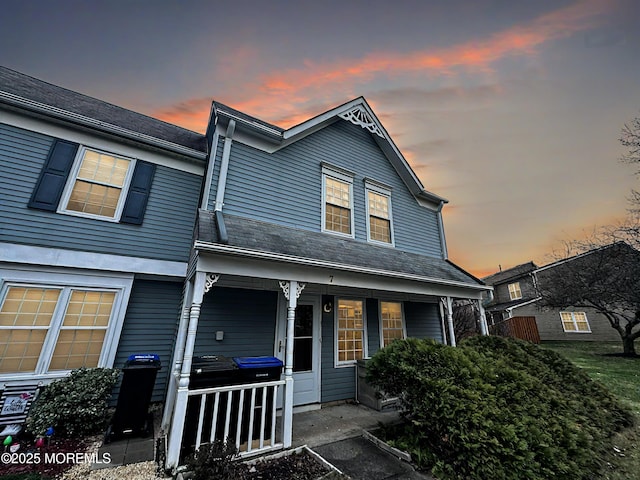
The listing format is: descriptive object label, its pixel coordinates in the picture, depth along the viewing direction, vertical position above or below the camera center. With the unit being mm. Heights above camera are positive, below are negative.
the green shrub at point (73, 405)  3757 -1406
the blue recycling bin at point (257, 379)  3545 -919
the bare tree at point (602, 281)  12109 +2146
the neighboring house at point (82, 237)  4488 +1508
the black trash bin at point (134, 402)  3740 -1315
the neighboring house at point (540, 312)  17828 +726
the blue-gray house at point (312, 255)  4281 +1236
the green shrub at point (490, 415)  2967 -1309
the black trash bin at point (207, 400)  3209 -1118
